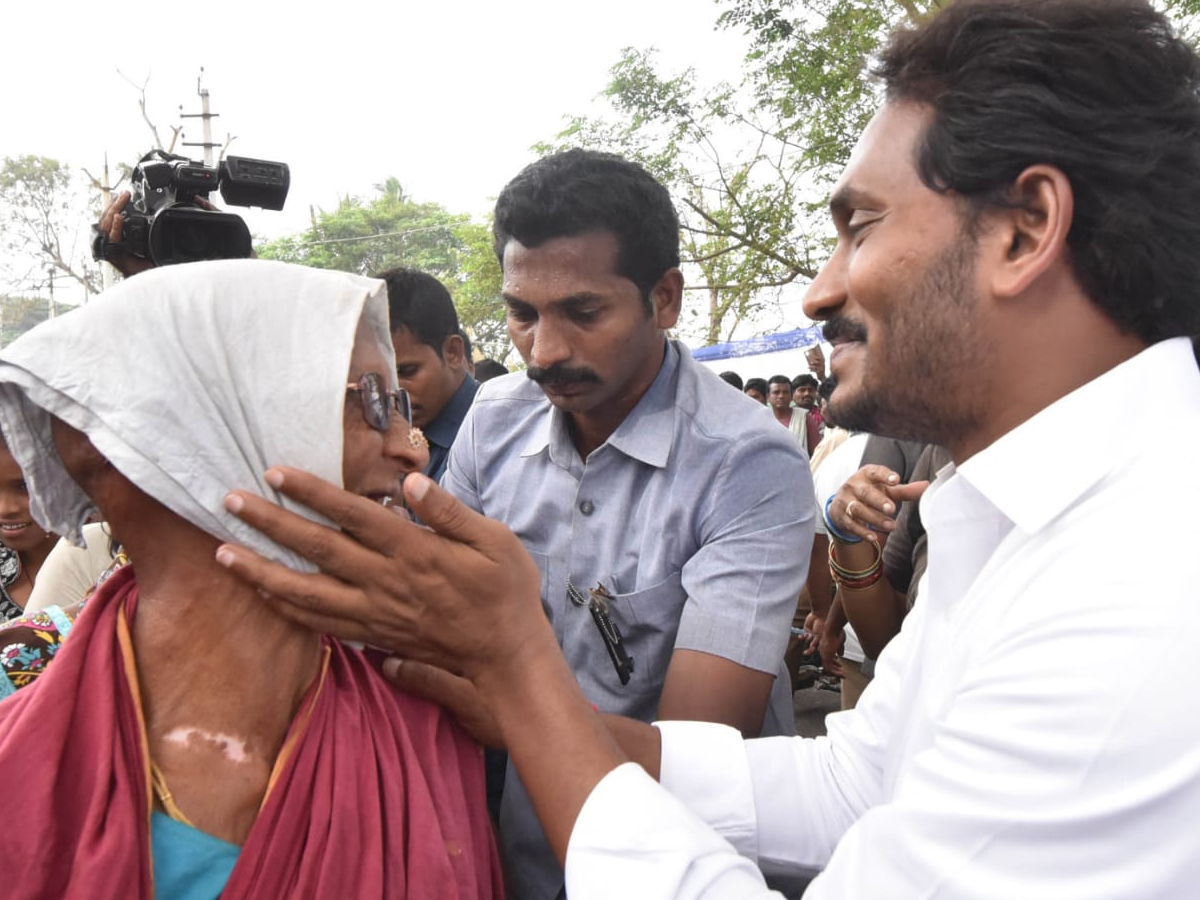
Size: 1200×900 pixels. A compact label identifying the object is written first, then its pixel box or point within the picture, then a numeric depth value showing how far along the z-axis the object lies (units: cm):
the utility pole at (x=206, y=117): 2328
